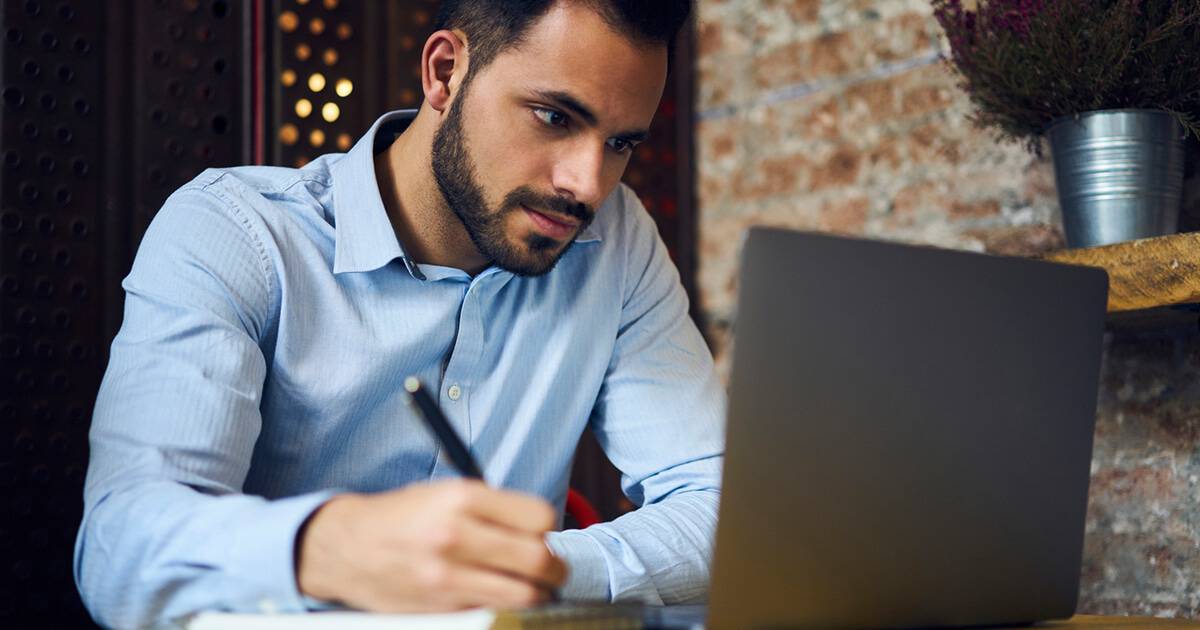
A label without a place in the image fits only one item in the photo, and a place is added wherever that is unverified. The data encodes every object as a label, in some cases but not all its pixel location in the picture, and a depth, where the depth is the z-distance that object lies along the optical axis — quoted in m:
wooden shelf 1.29
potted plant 1.40
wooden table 0.99
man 0.88
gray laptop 0.74
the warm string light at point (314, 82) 1.81
